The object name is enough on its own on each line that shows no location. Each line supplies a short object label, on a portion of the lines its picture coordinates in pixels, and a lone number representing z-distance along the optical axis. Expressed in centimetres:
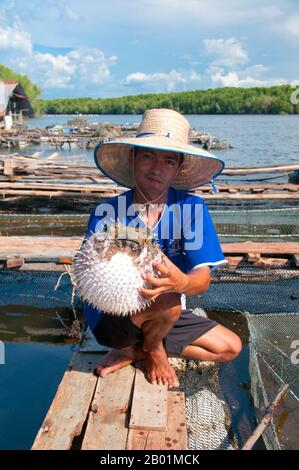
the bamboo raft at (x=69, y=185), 996
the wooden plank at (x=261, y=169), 1191
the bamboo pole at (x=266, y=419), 211
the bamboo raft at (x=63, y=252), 502
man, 245
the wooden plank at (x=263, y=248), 523
